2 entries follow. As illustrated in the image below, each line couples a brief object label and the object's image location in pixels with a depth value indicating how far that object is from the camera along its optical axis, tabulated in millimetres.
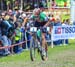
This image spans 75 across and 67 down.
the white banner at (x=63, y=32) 19942
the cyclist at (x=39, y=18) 13078
